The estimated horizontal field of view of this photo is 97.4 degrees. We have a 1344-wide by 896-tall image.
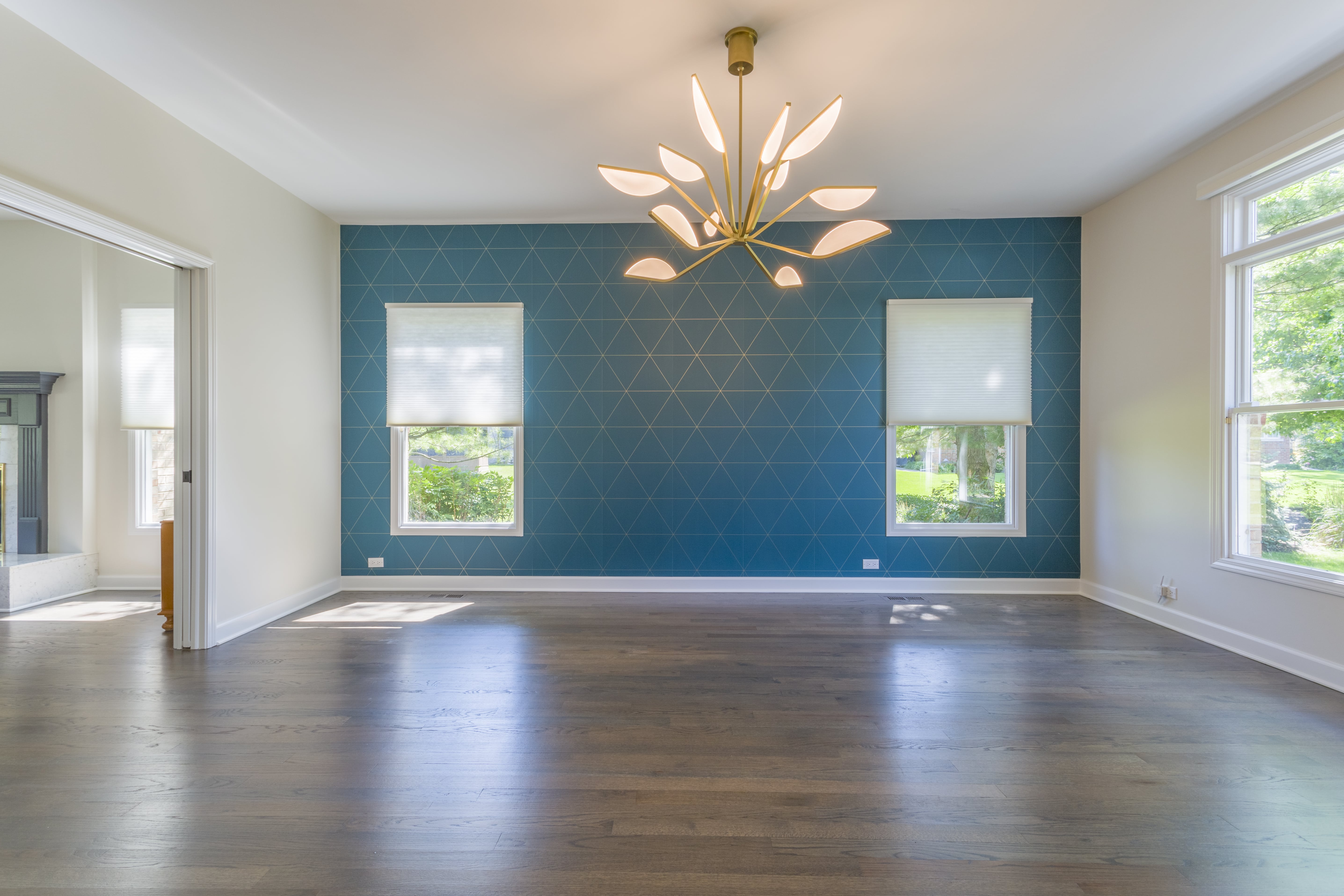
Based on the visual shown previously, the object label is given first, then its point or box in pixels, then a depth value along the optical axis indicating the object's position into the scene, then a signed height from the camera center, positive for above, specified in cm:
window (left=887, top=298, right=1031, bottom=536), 464 +57
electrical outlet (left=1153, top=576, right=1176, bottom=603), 381 -94
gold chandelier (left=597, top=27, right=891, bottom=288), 226 +110
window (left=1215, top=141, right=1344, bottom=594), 296 +39
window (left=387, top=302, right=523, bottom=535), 472 +38
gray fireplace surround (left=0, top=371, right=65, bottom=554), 458 -4
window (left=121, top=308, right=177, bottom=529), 470 +63
